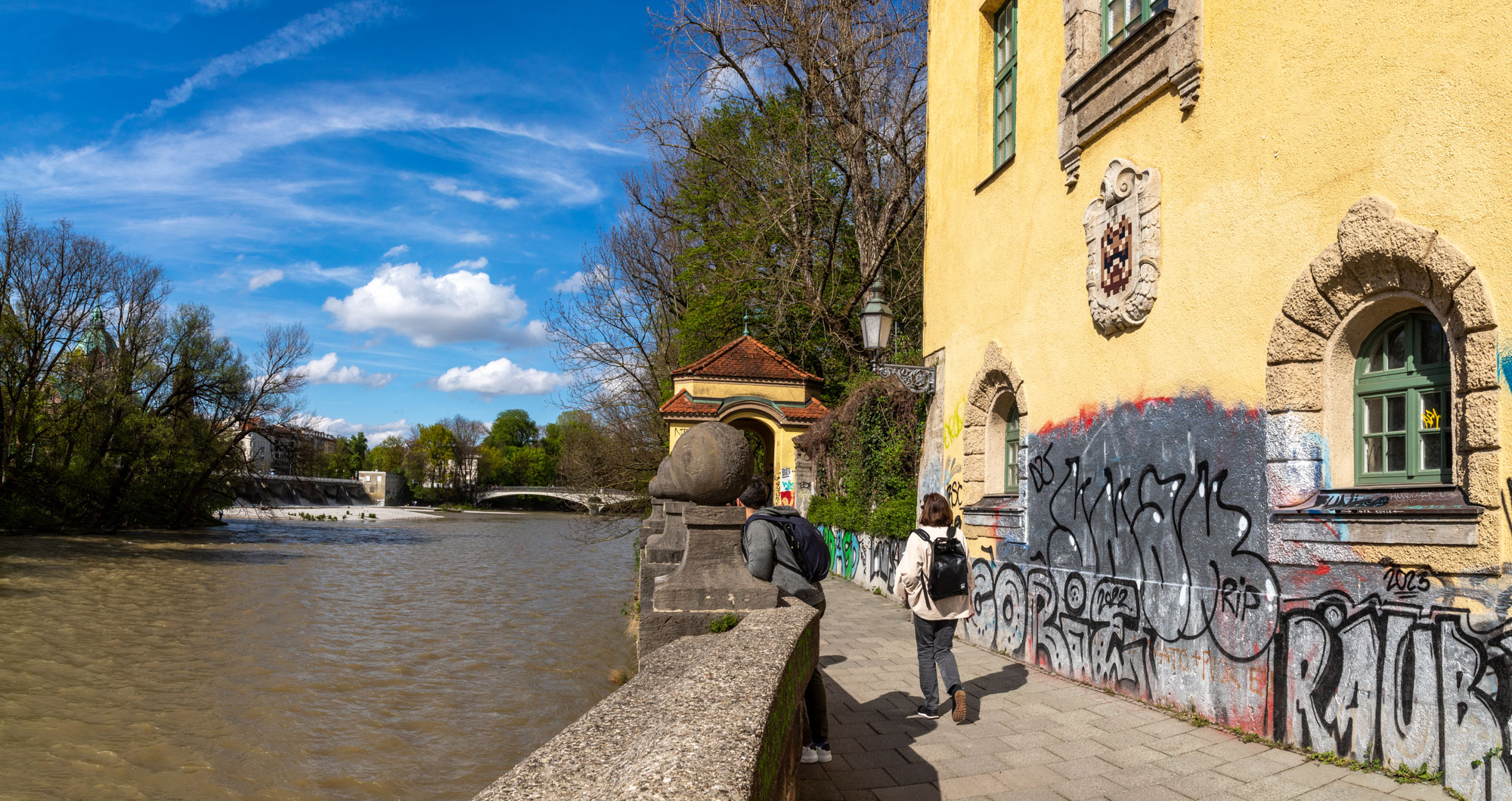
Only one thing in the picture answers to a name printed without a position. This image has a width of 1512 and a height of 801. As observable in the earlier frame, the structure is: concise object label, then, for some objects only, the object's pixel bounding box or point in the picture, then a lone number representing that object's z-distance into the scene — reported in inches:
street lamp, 382.0
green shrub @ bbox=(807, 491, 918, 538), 483.8
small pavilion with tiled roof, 759.7
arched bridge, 992.9
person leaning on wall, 195.3
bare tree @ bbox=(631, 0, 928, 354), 665.0
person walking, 218.4
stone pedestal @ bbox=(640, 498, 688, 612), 318.3
